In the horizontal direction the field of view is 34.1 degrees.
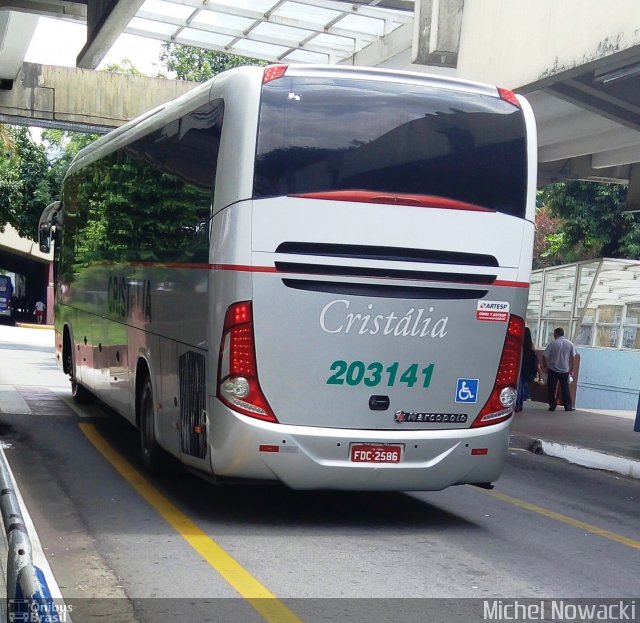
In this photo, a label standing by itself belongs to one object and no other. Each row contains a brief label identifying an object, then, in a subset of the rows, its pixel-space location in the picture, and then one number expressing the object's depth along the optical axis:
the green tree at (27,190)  40.78
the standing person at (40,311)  56.75
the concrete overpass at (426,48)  13.29
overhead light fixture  13.48
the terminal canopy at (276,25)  19.28
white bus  7.85
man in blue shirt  21.56
